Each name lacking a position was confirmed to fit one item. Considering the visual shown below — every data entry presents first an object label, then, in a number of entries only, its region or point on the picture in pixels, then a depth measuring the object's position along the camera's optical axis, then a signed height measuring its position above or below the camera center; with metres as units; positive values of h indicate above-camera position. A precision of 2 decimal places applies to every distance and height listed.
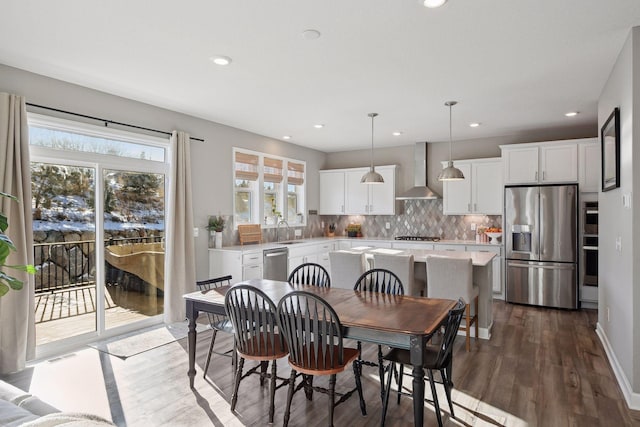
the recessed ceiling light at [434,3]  2.40 +1.31
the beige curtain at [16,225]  3.35 -0.10
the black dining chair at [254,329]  2.57 -0.79
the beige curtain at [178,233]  4.80 -0.25
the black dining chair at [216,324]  3.16 -0.93
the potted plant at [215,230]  5.45 -0.23
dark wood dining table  2.20 -0.66
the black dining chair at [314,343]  2.35 -0.80
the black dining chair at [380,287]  2.79 -0.72
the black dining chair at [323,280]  3.71 -0.65
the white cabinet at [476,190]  6.37 +0.40
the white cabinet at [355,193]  7.43 +0.40
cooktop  6.89 -0.44
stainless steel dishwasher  5.60 -0.75
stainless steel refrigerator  5.50 -0.44
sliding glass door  3.84 -0.18
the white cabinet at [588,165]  5.47 +0.68
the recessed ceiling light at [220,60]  3.27 +1.31
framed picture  3.29 +0.57
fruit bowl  6.20 -0.35
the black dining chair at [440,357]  2.35 -0.95
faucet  6.91 -0.24
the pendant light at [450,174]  4.71 +0.49
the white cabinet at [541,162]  5.63 +0.77
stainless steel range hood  7.01 +0.72
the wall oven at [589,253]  5.45 -0.56
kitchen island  4.36 -0.84
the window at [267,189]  6.19 +0.43
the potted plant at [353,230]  7.88 -0.34
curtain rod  3.69 +1.01
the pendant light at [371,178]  5.35 +0.49
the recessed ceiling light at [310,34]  2.81 +1.31
